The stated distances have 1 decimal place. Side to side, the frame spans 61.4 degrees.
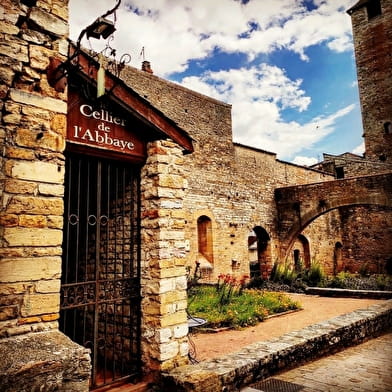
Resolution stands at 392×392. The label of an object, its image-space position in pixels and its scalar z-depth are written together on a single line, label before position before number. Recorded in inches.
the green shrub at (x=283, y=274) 489.1
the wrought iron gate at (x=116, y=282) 135.8
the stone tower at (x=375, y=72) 756.0
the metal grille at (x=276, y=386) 145.4
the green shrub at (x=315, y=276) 477.7
